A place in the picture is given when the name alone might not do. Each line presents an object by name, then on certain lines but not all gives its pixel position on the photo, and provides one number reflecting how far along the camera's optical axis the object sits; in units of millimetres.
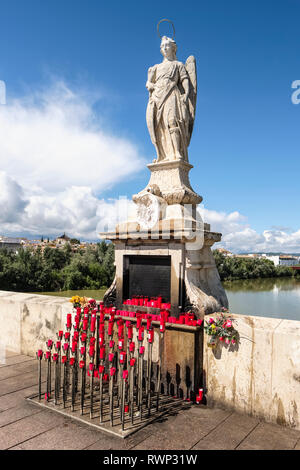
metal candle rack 3547
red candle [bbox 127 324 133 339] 4020
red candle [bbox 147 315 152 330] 4086
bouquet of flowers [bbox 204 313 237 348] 3967
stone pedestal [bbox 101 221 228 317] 4695
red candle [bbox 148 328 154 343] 3880
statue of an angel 5684
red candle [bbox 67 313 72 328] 4770
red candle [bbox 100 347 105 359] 3763
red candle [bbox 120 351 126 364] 3452
